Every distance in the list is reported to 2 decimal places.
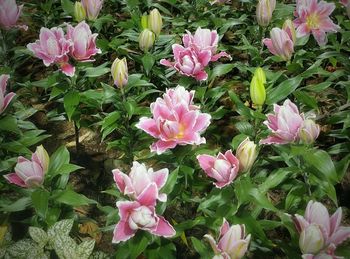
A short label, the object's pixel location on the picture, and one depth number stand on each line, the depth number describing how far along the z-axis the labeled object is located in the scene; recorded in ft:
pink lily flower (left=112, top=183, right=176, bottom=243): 4.27
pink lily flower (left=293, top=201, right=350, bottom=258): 3.94
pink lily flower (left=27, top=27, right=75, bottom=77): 6.02
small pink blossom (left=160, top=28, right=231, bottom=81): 6.13
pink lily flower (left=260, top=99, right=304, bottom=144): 4.83
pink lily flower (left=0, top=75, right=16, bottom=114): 5.65
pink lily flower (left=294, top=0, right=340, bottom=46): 6.90
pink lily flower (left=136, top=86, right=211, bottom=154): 4.99
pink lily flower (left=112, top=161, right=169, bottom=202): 4.41
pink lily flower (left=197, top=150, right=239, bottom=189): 4.59
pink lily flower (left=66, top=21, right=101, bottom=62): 6.14
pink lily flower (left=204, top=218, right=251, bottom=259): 4.02
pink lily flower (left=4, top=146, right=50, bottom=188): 4.79
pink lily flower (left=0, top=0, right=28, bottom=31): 6.95
